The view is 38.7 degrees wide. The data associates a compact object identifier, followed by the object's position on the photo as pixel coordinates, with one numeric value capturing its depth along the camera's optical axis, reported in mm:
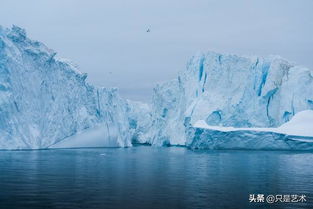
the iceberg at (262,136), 29359
